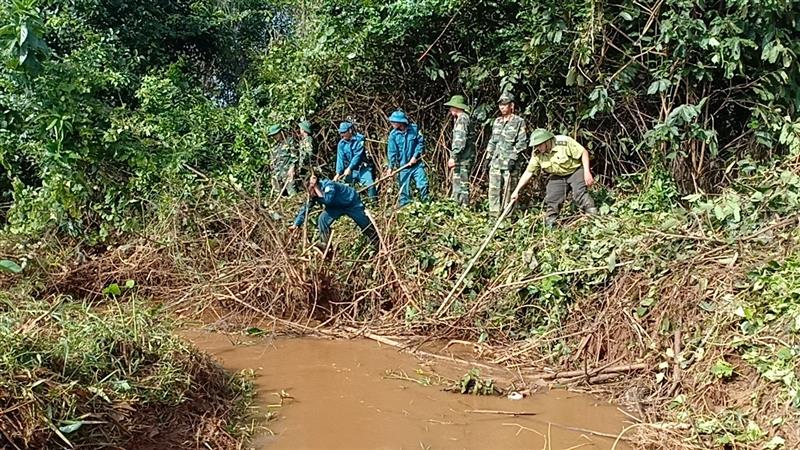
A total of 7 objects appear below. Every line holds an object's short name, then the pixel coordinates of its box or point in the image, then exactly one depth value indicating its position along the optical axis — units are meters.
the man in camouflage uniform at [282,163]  9.10
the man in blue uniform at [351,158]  10.30
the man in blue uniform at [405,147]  9.66
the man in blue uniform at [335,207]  7.49
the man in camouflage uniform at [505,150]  8.75
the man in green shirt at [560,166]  7.91
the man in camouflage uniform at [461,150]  9.37
